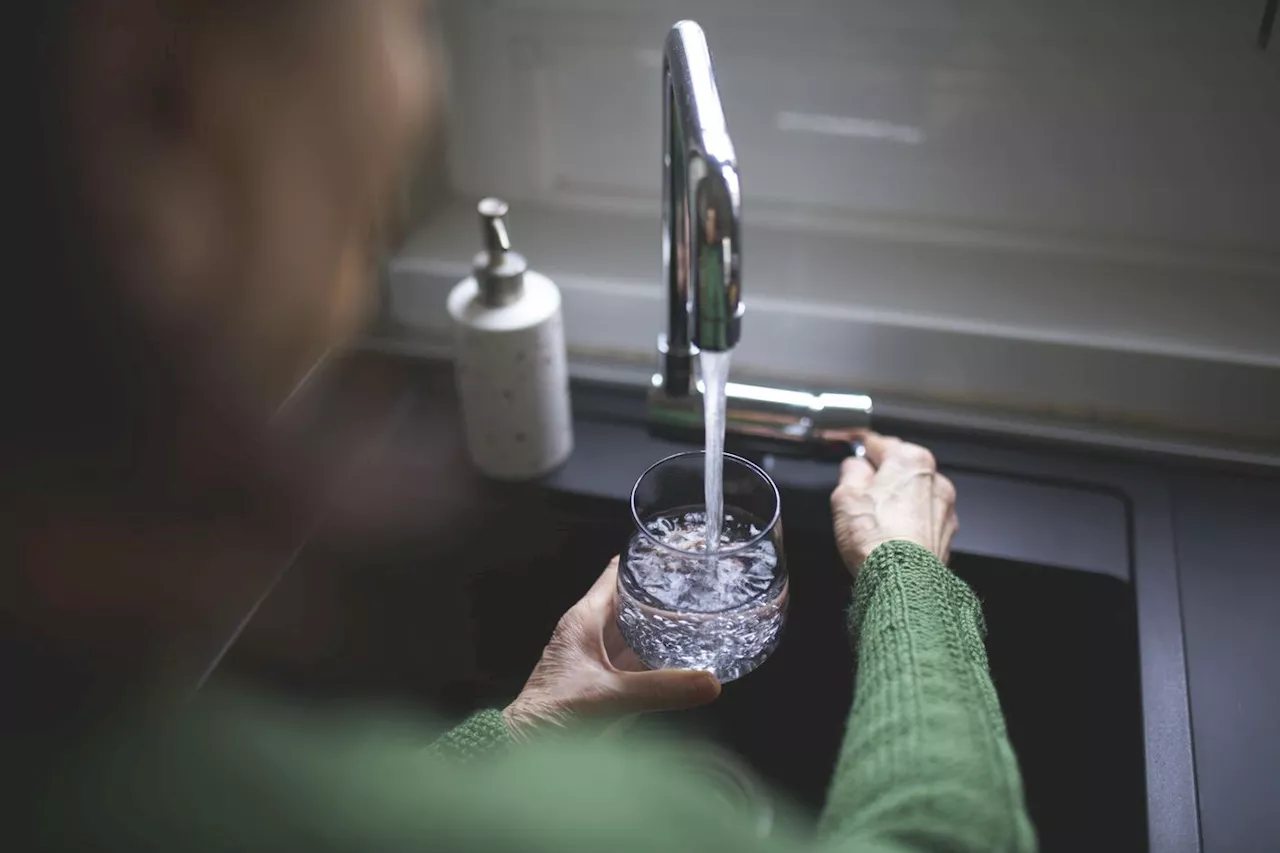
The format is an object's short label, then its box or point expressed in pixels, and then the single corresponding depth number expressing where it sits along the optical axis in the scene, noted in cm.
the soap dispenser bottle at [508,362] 85
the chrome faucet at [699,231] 58
